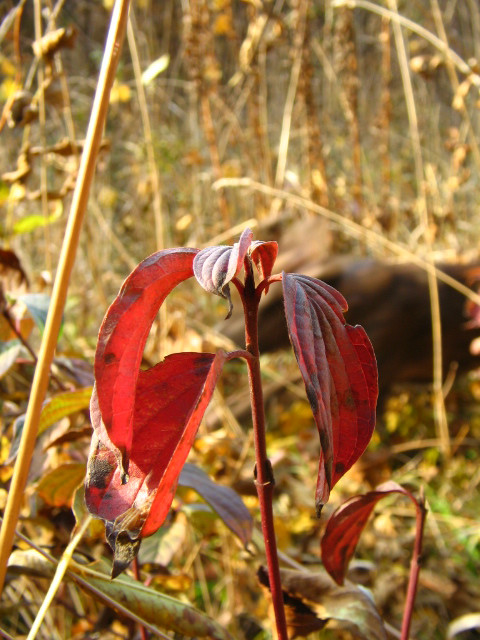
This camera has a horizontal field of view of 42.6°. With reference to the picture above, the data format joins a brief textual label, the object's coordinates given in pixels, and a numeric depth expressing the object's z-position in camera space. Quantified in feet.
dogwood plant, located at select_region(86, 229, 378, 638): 0.81
